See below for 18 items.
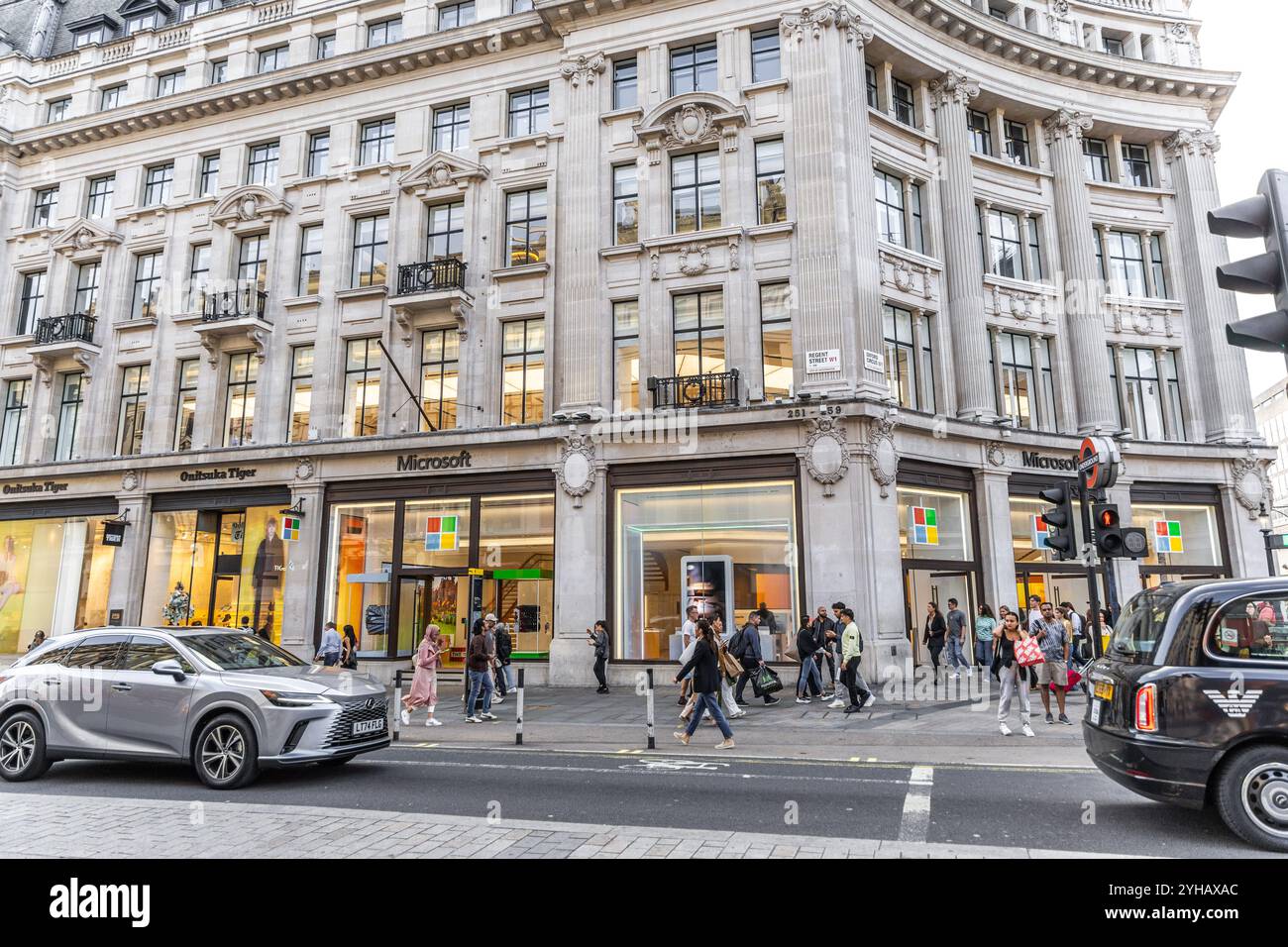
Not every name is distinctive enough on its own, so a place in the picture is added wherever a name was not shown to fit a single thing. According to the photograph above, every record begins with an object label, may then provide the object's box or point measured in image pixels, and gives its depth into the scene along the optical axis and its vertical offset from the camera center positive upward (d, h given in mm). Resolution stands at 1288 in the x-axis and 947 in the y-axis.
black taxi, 5734 -791
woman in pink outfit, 13688 -1147
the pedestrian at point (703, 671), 11453 -916
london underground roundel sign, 10828 +2047
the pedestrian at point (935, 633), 18906 -601
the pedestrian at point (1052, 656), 12570 -797
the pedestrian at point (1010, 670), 11953 -971
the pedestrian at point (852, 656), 14148 -855
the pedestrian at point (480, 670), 14312 -1072
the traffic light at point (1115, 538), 10242 +931
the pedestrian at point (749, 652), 14992 -822
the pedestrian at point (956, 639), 18906 -752
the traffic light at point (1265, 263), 4371 +1975
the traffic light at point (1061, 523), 10992 +1213
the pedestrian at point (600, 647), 18594 -869
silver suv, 8344 -1048
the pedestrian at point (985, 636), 19172 -687
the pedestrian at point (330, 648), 18328 -838
